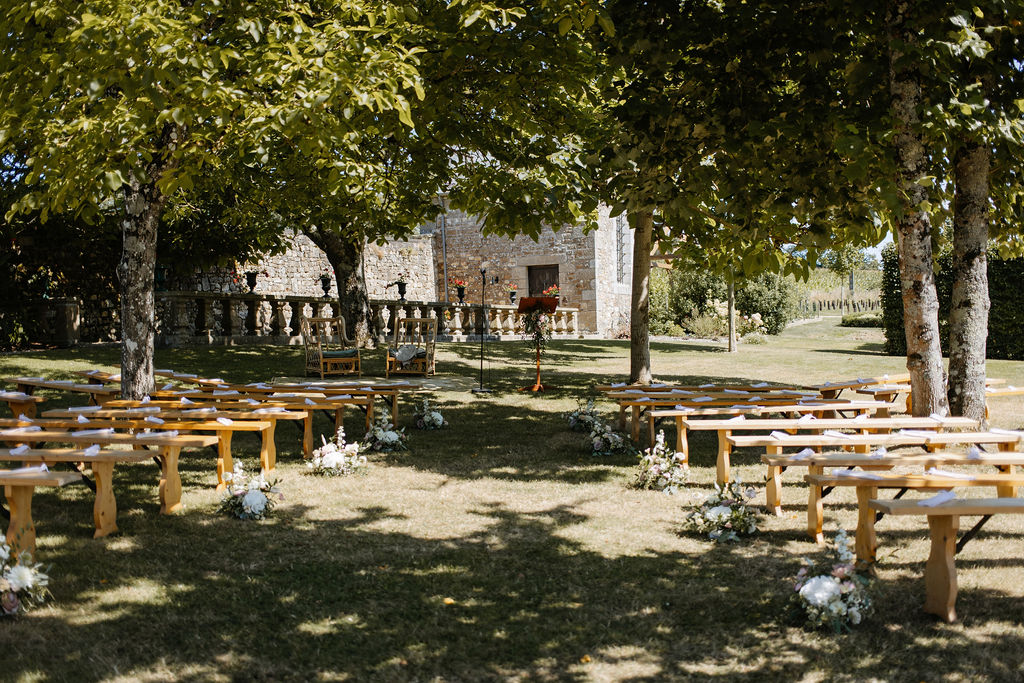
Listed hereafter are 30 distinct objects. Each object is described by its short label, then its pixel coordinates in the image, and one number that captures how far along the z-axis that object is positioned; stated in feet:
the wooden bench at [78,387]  25.98
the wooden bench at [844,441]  16.76
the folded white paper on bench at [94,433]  17.04
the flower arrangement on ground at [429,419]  29.58
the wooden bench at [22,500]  13.02
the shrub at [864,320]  101.68
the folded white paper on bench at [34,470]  13.50
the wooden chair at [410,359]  41.60
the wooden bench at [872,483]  13.15
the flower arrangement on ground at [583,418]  28.21
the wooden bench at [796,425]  19.17
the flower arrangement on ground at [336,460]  21.57
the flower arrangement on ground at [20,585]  11.58
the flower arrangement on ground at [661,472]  19.92
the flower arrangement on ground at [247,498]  16.99
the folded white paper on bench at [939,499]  11.46
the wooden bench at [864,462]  14.83
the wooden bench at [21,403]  23.88
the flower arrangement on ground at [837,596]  11.10
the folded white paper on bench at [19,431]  16.57
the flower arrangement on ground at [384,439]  25.75
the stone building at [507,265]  79.20
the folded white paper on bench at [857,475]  13.46
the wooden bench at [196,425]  18.66
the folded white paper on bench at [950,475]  13.12
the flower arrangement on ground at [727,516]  15.62
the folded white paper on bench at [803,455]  15.63
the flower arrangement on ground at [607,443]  24.91
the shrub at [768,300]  93.76
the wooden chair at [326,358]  40.34
